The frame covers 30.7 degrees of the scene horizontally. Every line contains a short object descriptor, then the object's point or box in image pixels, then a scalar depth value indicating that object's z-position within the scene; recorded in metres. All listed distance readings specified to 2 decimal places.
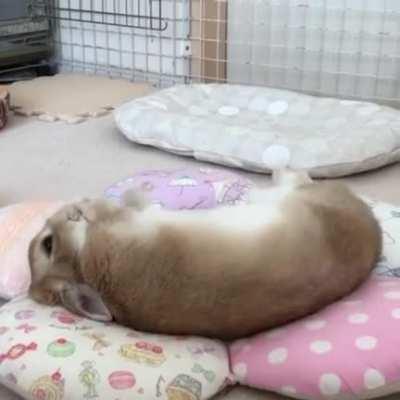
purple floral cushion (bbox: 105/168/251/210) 1.45
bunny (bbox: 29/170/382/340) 1.02
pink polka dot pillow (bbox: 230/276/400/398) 1.00
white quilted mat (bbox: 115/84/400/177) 1.83
